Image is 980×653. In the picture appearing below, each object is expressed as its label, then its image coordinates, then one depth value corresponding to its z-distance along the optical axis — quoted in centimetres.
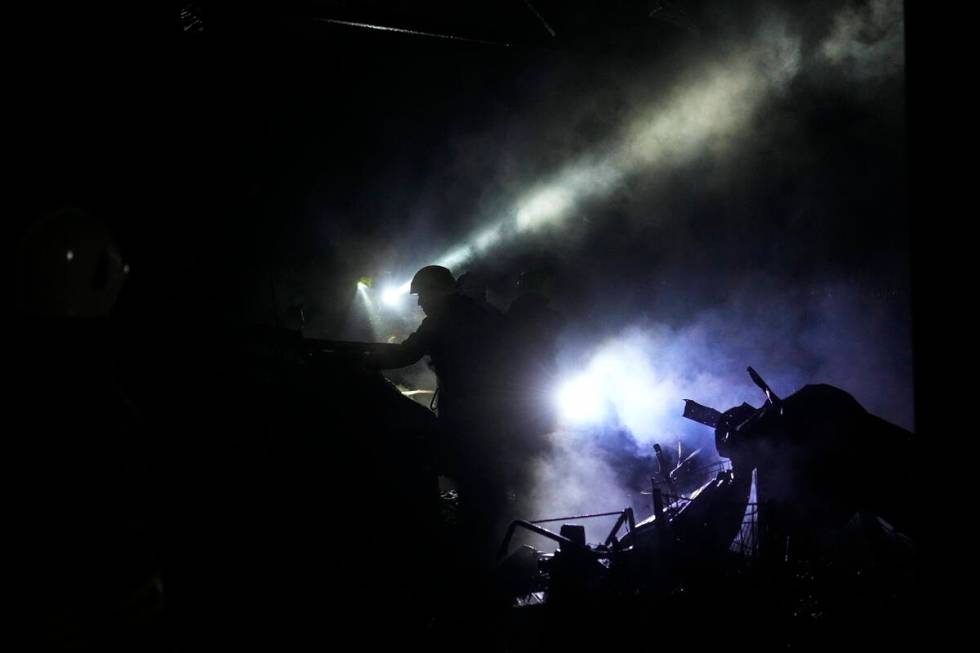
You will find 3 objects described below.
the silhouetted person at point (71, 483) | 188
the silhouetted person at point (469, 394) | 538
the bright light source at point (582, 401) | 983
